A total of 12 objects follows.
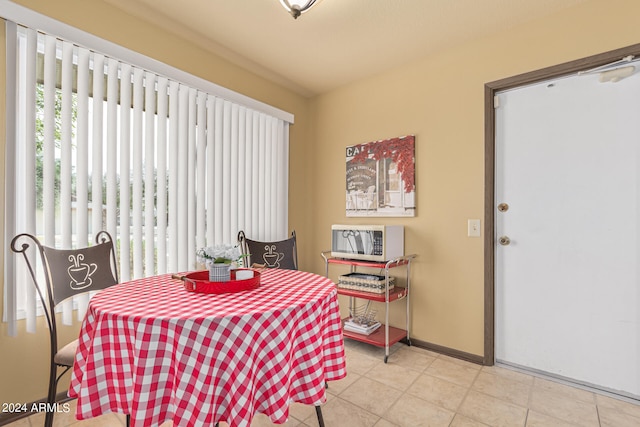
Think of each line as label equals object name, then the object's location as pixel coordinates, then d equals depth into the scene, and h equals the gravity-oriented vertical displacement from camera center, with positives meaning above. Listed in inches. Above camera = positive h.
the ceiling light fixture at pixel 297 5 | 70.7 +46.1
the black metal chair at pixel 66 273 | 59.2 -13.0
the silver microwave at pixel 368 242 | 103.2 -9.6
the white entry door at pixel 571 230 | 77.4 -4.2
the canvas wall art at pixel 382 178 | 111.4 +12.9
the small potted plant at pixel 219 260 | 58.7 -8.8
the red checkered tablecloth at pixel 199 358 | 39.8 -19.3
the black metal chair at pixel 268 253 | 104.1 -13.2
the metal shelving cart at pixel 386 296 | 99.5 -26.7
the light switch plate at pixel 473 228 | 96.9 -4.3
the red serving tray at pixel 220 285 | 54.7 -12.7
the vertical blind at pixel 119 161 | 68.6 +13.3
